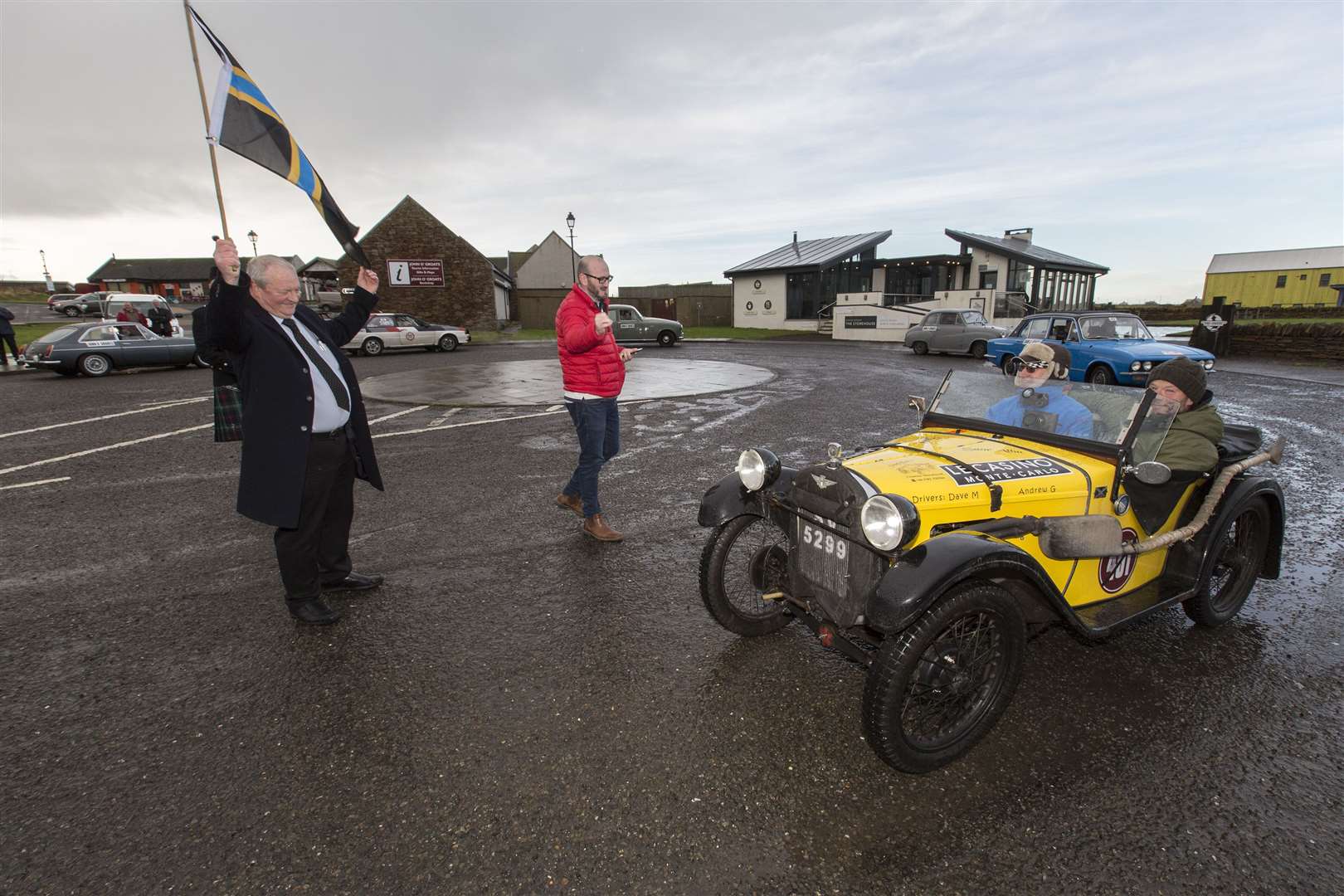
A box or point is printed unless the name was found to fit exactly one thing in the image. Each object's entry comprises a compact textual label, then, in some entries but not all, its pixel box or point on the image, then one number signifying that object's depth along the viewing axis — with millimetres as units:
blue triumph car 11508
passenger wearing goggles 3338
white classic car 22172
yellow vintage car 2426
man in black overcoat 3158
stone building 34031
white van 21375
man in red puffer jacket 4438
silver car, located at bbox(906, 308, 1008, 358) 20234
